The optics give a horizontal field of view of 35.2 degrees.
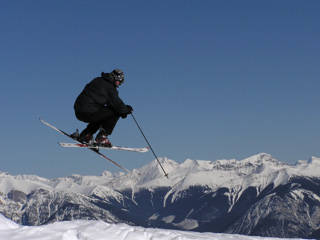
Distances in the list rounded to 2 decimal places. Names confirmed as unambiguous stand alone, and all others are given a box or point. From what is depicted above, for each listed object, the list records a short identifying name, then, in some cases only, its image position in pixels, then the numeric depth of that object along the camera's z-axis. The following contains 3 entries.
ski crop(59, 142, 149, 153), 20.03
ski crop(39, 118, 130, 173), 20.41
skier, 17.89
